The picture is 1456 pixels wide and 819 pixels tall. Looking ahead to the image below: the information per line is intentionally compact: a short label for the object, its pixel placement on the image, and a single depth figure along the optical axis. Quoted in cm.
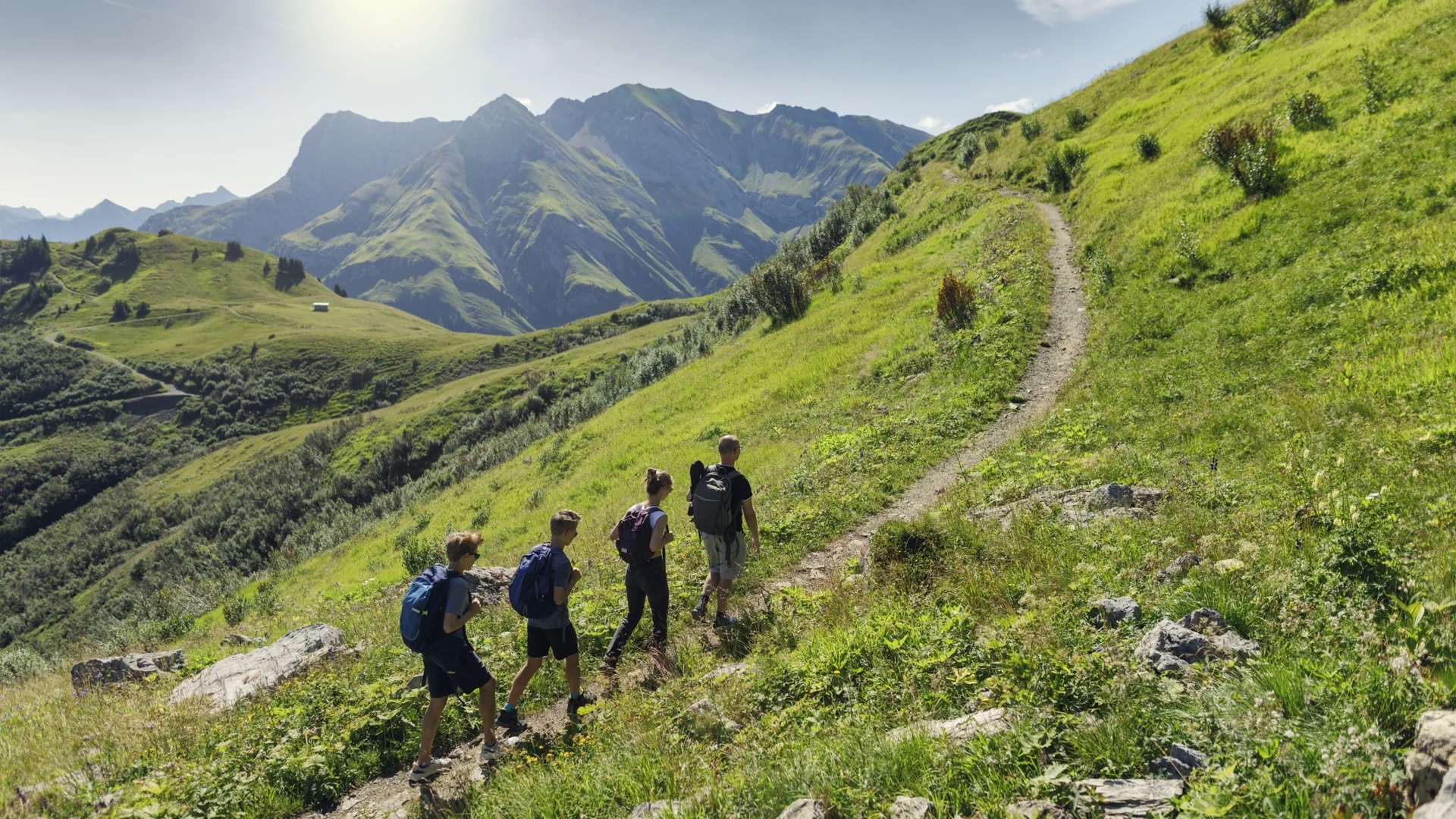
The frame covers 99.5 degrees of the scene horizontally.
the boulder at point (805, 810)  409
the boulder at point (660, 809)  460
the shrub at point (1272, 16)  2903
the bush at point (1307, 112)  1722
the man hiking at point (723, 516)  859
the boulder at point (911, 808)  396
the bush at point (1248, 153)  1638
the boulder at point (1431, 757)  273
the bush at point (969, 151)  4928
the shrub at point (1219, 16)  3606
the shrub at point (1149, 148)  2553
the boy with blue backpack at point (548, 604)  735
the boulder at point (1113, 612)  568
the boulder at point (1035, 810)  364
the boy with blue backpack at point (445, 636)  674
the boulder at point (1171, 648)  473
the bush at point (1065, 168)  3175
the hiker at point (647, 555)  809
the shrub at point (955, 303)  2125
